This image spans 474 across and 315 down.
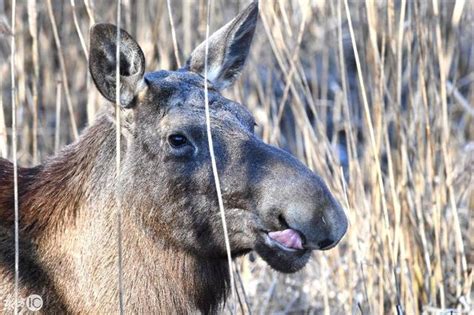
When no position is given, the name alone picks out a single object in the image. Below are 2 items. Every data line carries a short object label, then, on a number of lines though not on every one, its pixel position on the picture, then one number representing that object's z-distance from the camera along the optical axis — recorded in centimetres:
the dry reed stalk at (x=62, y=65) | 934
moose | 695
